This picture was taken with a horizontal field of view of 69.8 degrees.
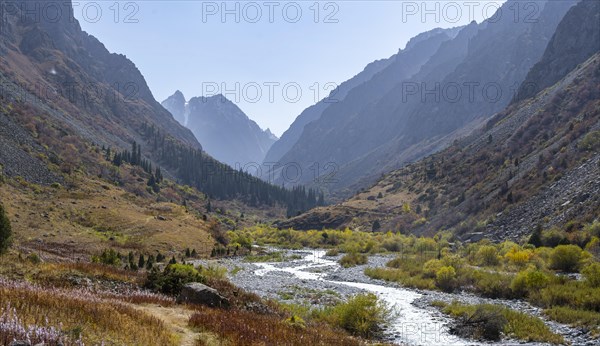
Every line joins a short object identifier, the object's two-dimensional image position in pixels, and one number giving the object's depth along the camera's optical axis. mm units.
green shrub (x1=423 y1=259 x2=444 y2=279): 36294
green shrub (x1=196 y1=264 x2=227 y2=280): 28975
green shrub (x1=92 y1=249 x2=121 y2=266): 27602
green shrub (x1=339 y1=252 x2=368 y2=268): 52647
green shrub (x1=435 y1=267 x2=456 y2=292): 32500
